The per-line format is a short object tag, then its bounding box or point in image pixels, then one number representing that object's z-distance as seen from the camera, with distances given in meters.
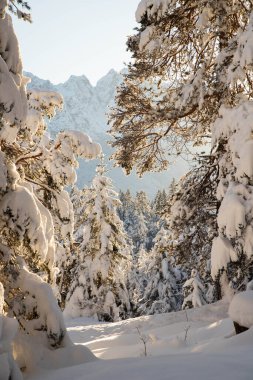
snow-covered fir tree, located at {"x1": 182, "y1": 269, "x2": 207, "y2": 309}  20.48
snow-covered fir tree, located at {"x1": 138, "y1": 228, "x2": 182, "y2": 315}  27.59
